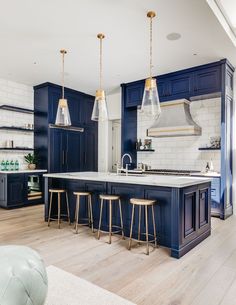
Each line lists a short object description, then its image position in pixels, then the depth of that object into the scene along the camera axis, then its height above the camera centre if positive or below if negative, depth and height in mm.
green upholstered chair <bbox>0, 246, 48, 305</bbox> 1364 -789
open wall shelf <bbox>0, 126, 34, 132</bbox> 5805 +612
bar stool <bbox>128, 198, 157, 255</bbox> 2984 -760
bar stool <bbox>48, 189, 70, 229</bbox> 4066 -837
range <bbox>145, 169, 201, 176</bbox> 5221 -452
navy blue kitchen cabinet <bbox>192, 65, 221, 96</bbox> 4744 +1502
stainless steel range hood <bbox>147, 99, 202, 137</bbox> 5301 +722
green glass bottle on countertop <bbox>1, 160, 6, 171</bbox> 5753 -338
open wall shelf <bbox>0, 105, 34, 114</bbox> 5822 +1124
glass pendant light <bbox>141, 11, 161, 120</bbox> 3174 +737
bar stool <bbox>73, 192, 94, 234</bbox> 3731 -925
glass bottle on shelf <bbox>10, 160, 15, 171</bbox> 5894 -346
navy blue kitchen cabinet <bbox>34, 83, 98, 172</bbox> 6230 +500
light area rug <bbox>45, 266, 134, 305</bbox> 1931 -1234
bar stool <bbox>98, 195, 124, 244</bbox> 3352 -879
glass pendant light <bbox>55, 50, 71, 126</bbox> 3943 +648
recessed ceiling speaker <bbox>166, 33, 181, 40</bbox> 3685 +1867
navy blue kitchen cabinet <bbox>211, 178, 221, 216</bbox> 4707 -884
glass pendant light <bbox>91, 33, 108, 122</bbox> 3676 +708
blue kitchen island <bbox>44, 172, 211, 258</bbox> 2877 -693
